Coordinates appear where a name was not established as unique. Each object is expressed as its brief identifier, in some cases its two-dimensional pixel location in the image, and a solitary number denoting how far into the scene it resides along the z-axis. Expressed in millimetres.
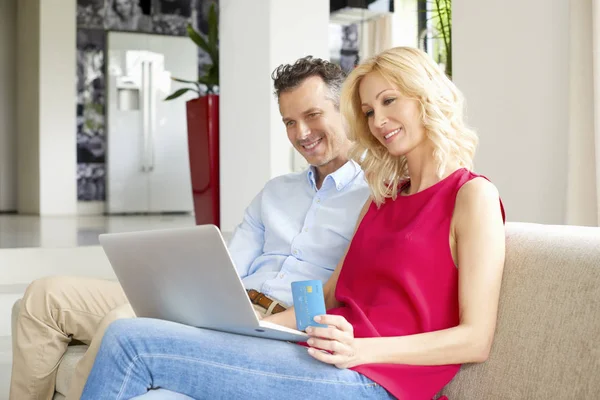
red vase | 5176
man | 2240
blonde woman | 1551
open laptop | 1573
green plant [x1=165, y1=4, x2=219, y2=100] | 5445
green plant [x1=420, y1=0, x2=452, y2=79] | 3316
